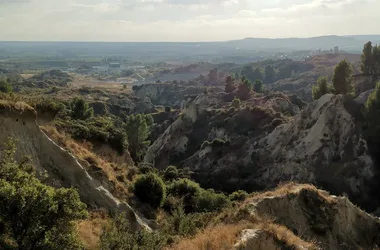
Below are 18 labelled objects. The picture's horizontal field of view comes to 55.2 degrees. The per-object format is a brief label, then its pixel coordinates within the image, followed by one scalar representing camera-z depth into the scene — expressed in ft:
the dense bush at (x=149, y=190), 102.47
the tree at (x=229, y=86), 418.92
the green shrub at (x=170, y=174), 175.01
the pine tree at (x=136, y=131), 250.16
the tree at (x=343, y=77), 244.22
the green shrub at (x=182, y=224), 61.66
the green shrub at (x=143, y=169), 127.60
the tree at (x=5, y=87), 268.41
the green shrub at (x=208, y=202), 116.06
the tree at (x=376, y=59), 310.24
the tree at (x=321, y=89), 261.24
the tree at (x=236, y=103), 317.48
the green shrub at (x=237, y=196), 141.49
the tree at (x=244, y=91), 391.04
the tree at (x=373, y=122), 191.11
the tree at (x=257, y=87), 479.41
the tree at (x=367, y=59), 312.79
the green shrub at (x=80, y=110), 192.54
